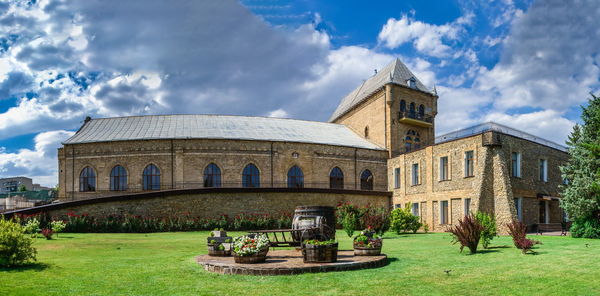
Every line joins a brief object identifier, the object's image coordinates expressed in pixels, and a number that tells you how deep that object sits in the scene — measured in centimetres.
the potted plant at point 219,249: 1447
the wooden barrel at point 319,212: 1582
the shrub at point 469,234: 1527
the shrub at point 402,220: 2661
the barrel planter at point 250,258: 1227
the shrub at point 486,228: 1622
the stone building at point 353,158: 2908
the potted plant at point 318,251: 1210
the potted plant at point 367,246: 1412
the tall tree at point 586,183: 2327
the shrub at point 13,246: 1245
